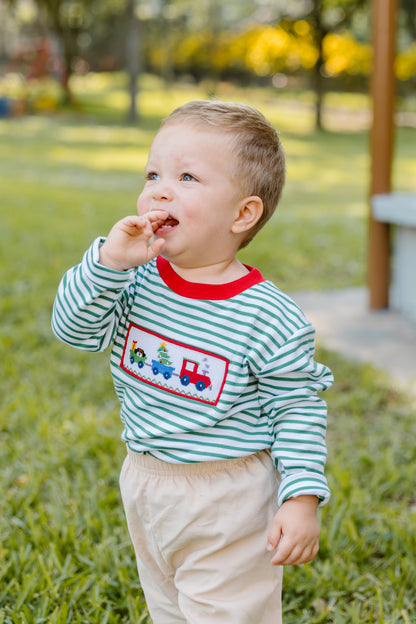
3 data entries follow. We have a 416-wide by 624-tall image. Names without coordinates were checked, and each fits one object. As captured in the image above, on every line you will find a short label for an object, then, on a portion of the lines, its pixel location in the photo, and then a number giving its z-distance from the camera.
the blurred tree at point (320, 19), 18.66
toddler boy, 1.32
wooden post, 4.14
